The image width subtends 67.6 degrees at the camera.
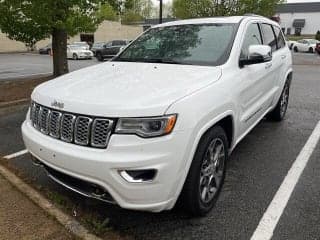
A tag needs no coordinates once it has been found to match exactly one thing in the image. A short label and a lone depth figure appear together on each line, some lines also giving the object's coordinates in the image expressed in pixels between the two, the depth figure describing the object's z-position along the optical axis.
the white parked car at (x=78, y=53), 18.24
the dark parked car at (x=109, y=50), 16.82
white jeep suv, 1.76
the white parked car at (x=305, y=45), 24.33
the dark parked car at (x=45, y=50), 23.19
